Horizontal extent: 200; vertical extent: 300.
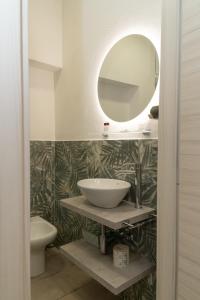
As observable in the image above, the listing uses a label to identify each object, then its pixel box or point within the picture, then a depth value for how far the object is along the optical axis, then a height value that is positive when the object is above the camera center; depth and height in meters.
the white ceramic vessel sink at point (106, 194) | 1.38 -0.35
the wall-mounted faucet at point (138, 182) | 1.50 -0.28
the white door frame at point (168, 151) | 0.84 -0.03
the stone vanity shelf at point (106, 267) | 1.29 -0.86
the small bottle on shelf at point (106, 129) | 1.87 +0.14
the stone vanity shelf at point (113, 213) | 1.28 -0.47
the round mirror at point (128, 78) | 1.58 +0.56
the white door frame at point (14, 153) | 0.54 -0.02
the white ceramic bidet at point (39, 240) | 1.92 -0.91
